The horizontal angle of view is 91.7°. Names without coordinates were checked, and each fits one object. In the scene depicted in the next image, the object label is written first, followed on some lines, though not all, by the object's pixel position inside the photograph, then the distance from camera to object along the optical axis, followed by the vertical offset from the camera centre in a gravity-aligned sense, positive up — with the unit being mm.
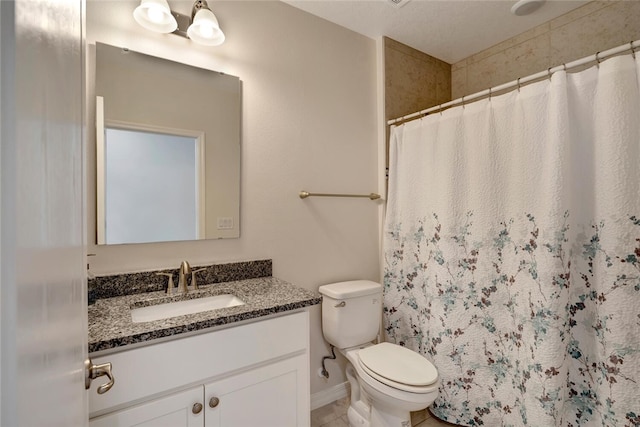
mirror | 1349 +298
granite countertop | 950 -367
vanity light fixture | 1365 +883
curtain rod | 1239 +642
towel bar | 1865 +110
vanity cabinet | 960 -590
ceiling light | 1814 +1227
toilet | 1413 -763
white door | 201 +1
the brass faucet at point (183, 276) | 1419 -292
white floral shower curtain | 1248 -195
